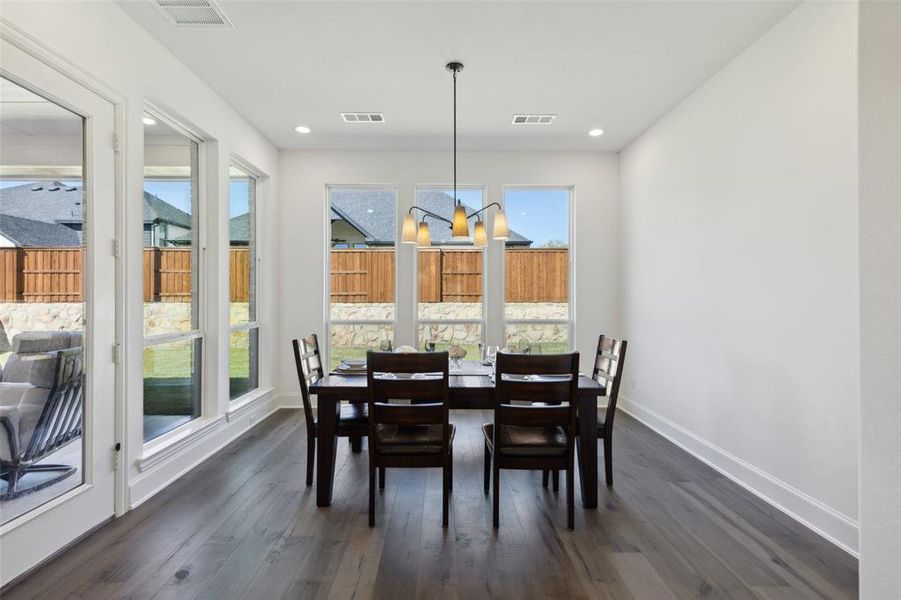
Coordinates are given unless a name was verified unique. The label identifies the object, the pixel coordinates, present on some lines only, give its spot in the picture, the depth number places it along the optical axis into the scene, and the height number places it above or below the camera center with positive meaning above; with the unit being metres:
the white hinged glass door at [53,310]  2.09 -0.04
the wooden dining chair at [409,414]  2.46 -0.63
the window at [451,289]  5.36 +0.12
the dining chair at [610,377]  3.03 -0.55
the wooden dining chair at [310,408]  2.93 -0.77
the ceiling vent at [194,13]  2.65 +1.74
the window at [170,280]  3.12 +0.16
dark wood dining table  2.75 -0.72
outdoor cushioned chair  2.10 -0.50
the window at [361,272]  5.36 +0.33
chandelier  3.22 +0.51
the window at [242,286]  4.30 +0.14
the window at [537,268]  5.38 +0.37
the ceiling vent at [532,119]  4.32 +1.74
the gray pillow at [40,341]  2.16 -0.20
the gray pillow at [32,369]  2.11 -0.33
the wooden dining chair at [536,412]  2.41 -0.61
